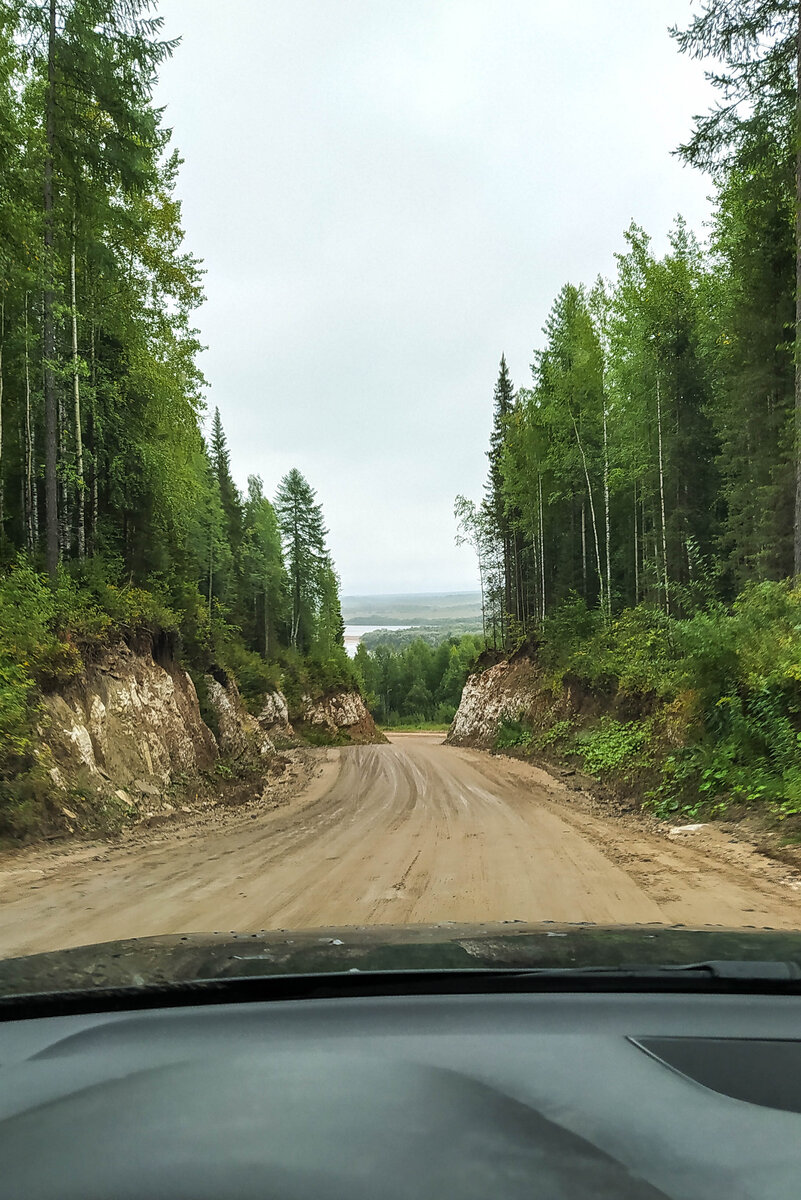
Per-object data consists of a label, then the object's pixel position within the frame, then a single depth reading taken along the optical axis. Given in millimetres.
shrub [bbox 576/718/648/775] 14422
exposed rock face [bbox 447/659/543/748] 27000
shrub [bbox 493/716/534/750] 23705
